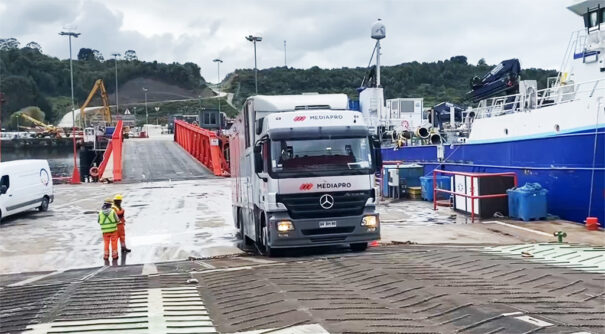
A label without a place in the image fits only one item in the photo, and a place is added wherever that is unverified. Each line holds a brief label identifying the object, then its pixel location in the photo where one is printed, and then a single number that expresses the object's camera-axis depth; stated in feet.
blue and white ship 51.78
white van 71.05
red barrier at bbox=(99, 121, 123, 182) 130.82
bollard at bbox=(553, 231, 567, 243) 43.02
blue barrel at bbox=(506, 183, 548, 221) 54.81
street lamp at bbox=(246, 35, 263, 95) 152.35
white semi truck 38.37
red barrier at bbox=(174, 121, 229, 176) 136.15
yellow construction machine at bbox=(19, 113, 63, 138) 311.27
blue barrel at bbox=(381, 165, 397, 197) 82.86
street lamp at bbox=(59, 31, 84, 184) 133.18
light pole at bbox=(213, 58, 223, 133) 194.62
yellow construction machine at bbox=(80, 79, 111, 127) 330.50
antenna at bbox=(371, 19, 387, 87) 108.58
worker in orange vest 46.91
